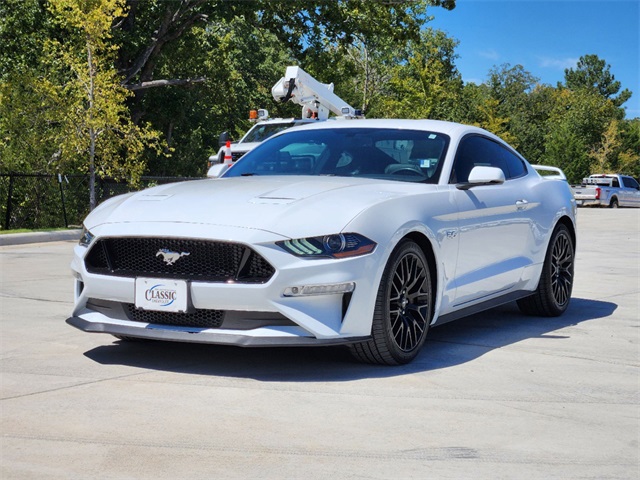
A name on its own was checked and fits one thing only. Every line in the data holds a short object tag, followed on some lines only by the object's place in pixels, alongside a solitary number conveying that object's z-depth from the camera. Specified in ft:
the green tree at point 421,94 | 211.00
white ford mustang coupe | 18.49
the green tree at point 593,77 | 414.90
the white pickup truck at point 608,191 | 153.38
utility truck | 69.72
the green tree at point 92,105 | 71.51
